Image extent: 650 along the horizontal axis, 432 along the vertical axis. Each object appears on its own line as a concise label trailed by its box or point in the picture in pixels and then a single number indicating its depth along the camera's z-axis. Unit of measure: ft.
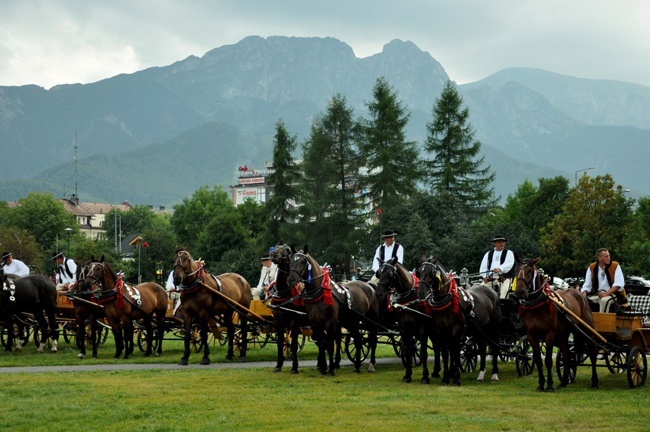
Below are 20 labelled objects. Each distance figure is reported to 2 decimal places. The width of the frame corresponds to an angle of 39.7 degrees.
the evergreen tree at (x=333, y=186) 254.06
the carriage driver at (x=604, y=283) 63.67
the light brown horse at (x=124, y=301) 81.71
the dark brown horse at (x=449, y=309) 62.23
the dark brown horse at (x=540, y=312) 58.95
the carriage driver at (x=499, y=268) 70.95
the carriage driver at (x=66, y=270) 96.99
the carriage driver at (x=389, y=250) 72.18
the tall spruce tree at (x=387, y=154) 253.44
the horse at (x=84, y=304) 81.66
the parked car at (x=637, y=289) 71.51
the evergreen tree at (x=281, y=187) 278.26
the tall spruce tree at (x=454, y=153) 280.10
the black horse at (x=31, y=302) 87.76
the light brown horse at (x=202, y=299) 76.89
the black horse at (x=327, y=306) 67.77
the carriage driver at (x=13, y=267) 94.58
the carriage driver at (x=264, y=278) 88.58
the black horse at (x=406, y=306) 63.52
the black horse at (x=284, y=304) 69.15
